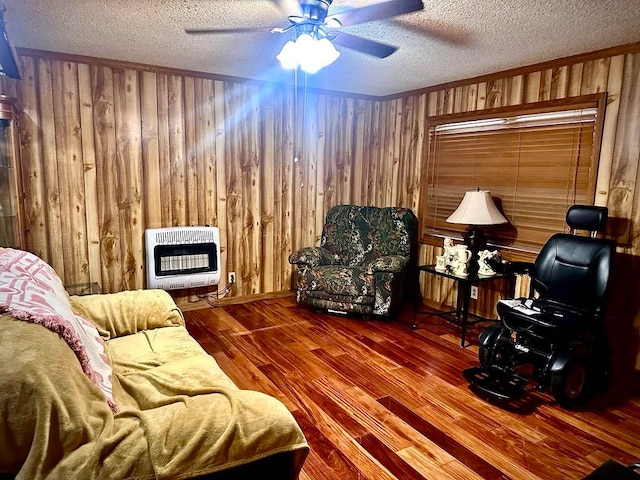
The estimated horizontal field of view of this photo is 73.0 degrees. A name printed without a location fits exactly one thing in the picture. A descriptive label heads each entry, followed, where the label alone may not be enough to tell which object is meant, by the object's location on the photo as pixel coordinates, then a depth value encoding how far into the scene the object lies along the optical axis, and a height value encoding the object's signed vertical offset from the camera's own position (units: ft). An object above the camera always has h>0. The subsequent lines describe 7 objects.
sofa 3.58 -2.34
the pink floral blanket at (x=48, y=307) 4.53 -1.48
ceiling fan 6.73 +2.77
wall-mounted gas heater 12.98 -2.32
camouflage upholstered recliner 13.25 -2.46
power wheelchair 8.67 -2.87
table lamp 11.71 -0.72
